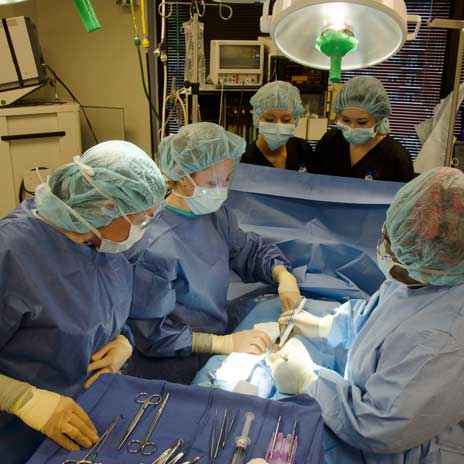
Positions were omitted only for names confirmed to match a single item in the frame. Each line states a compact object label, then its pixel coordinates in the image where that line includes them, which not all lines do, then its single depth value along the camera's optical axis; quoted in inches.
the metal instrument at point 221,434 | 38.1
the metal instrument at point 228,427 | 39.1
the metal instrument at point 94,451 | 36.8
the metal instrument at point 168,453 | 36.7
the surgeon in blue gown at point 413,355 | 39.1
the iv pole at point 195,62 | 99.6
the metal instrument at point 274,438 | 37.9
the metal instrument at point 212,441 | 37.8
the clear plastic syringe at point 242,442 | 37.6
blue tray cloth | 38.0
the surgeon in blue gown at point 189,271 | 61.6
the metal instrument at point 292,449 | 37.1
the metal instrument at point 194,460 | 37.0
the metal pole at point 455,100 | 83.4
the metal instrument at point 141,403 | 40.0
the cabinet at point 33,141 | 139.4
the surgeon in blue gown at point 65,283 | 43.8
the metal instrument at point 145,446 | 37.9
